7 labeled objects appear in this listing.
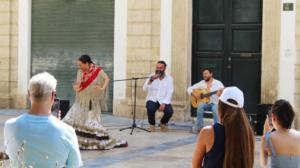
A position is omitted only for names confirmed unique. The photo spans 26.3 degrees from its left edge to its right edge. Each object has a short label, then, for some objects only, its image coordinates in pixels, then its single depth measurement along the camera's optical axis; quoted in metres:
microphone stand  12.98
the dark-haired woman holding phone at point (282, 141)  4.58
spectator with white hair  3.91
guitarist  12.91
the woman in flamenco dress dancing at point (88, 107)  10.38
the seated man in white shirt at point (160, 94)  13.12
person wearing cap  4.00
